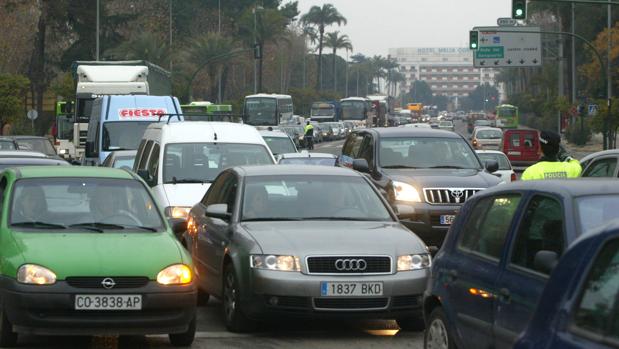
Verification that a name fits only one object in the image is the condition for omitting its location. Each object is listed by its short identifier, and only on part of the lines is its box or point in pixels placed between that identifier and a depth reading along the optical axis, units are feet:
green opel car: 29.84
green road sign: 218.59
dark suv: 55.72
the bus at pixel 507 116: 327.67
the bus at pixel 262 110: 245.96
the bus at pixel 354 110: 342.85
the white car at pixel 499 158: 91.40
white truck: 119.96
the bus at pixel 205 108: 170.71
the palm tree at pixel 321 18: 500.94
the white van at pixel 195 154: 51.57
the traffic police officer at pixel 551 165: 37.40
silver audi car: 33.53
